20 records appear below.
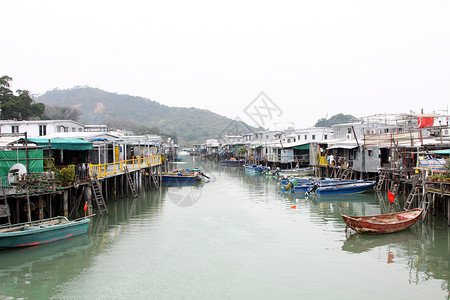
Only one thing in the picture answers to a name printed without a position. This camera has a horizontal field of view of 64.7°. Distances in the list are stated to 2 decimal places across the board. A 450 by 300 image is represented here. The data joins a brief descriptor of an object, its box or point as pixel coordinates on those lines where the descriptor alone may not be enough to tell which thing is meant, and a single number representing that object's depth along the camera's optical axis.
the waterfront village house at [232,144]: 83.30
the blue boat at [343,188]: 27.76
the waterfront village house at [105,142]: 24.15
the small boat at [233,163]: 68.46
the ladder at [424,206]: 17.70
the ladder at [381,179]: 27.70
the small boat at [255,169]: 50.62
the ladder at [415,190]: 19.13
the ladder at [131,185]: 27.61
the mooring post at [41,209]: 16.62
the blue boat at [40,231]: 13.88
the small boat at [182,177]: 36.94
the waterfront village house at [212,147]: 101.41
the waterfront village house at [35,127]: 33.59
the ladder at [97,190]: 20.52
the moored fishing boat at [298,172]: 41.82
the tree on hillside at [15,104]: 49.28
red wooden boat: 16.05
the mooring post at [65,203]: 18.22
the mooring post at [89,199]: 19.72
